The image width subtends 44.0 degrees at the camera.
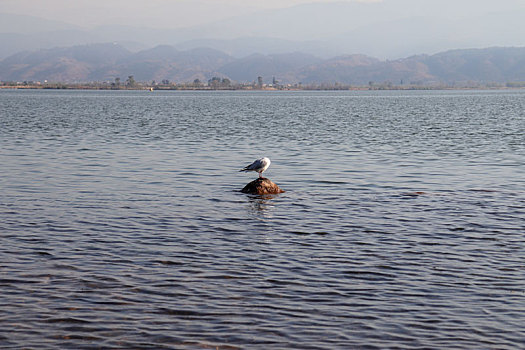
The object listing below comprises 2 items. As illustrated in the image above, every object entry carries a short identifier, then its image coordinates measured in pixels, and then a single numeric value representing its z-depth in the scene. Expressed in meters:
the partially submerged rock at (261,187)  24.62
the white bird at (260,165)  24.80
